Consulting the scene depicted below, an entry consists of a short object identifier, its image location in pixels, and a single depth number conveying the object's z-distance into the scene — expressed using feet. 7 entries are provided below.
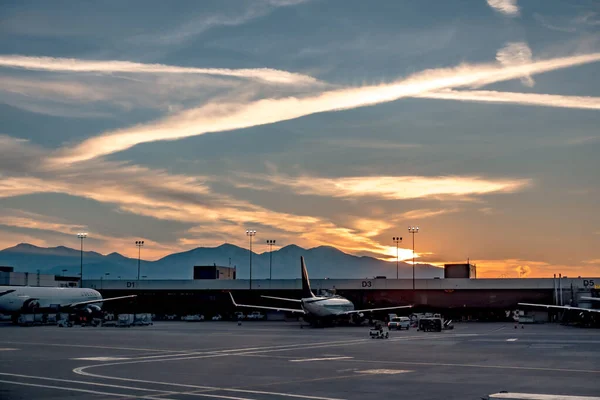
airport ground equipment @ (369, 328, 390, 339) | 271.49
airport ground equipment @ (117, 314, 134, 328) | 401.72
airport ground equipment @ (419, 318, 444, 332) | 336.49
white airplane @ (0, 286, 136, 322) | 432.66
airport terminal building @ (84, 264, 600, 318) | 604.08
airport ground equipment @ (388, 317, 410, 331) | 354.33
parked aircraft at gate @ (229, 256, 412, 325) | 387.14
